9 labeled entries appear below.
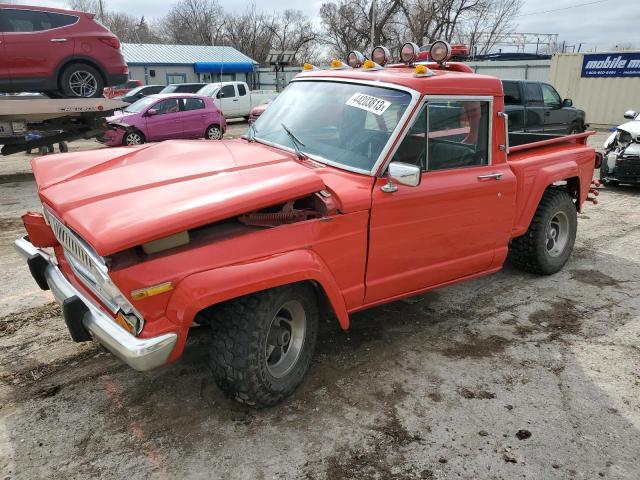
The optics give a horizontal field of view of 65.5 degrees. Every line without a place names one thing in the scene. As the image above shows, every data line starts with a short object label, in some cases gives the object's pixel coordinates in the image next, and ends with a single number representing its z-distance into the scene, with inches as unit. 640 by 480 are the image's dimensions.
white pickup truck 879.7
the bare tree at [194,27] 2500.0
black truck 506.3
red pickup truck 99.2
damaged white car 350.3
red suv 351.9
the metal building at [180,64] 1533.0
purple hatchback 570.9
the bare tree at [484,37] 2015.3
